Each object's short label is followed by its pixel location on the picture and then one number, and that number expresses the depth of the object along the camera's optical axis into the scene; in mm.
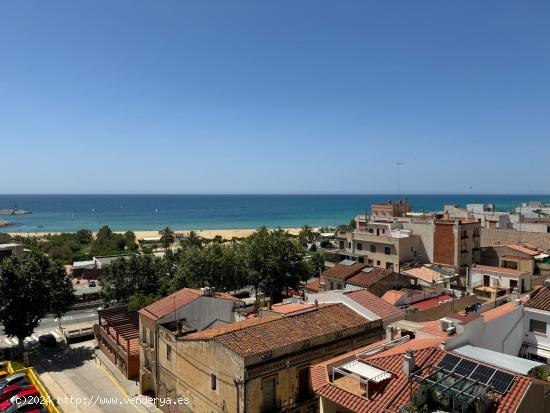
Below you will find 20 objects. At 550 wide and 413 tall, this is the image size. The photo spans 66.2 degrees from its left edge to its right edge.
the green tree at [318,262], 64956
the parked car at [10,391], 23273
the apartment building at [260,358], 19141
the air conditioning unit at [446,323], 17953
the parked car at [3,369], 27359
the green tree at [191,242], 85869
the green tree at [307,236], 105462
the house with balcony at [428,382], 12734
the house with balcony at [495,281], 33094
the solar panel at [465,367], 13984
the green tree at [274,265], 50812
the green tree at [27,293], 35781
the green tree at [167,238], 98812
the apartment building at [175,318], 26844
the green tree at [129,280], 48250
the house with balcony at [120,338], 32125
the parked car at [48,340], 40406
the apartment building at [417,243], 51250
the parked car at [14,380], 24788
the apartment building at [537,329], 20547
